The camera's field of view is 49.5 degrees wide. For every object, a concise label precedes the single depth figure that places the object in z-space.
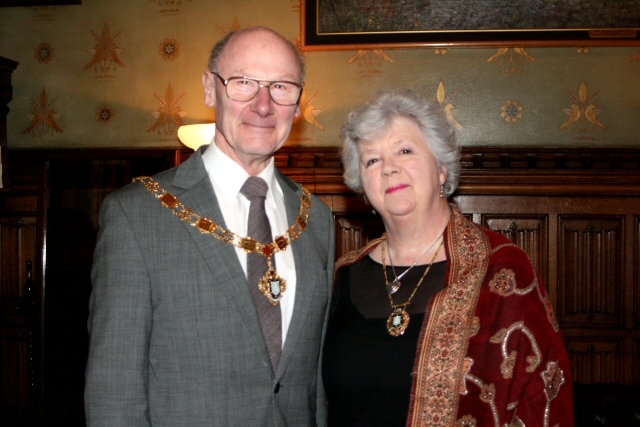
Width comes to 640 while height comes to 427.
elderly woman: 1.67
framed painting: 3.47
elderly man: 1.47
